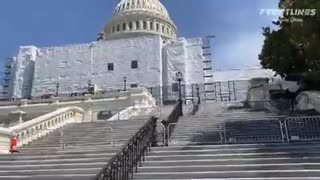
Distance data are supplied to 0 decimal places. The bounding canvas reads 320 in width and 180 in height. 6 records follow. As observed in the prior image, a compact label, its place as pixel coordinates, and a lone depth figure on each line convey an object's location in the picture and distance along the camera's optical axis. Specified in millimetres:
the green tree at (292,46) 9713
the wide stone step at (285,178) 5460
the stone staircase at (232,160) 5700
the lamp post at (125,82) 31062
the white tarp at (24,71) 33949
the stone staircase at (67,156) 6427
